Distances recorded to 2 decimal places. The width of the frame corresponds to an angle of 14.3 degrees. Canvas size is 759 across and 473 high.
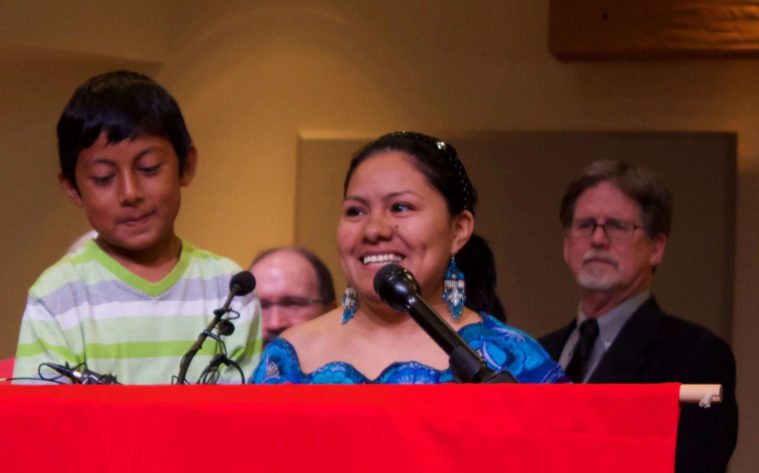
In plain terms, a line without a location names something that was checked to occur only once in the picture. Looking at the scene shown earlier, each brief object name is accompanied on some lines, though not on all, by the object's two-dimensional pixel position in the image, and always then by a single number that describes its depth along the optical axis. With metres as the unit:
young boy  3.14
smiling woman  3.08
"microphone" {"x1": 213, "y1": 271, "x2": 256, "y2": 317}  3.01
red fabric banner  2.70
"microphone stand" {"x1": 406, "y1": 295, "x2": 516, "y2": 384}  2.74
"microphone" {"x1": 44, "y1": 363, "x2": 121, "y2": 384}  2.92
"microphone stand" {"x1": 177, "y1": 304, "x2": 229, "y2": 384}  2.94
